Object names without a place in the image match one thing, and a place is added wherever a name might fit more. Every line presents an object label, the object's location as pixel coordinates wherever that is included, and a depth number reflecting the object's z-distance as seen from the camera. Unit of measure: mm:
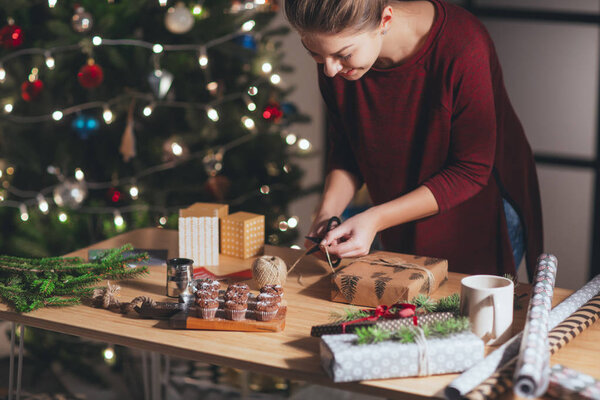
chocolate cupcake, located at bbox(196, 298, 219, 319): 2191
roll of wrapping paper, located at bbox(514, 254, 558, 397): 1906
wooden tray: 2175
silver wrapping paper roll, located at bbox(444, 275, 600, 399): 1944
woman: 2370
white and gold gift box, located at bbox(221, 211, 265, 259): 2571
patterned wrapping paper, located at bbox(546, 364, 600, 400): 1928
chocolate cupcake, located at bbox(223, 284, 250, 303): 2198
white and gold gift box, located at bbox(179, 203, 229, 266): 2537
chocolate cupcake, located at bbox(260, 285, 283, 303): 2230
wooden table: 2017
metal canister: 2327
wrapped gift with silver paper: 1986
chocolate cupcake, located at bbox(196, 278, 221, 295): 2240
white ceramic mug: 2097
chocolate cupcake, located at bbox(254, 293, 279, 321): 2187
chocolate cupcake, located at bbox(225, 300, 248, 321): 2185
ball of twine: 2368
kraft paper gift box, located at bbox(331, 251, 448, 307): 2248
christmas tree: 3372
